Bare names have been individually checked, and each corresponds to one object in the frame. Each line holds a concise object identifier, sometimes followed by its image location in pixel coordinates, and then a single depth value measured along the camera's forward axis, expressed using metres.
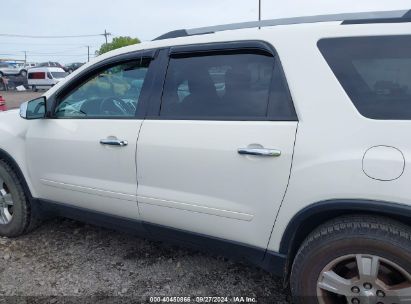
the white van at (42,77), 30.20
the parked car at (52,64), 42.84
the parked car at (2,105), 5.84
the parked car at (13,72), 35.89
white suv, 1.94
